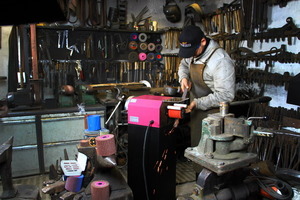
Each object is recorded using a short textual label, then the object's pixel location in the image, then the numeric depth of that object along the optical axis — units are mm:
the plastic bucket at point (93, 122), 1729
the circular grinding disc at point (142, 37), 4172
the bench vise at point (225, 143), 1073
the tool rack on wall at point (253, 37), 2740
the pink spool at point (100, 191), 1273
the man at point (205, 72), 2059
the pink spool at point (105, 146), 1366
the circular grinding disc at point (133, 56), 4109
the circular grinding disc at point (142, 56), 4207
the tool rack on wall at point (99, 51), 3709
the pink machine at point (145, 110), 1849
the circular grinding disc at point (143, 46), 4195
